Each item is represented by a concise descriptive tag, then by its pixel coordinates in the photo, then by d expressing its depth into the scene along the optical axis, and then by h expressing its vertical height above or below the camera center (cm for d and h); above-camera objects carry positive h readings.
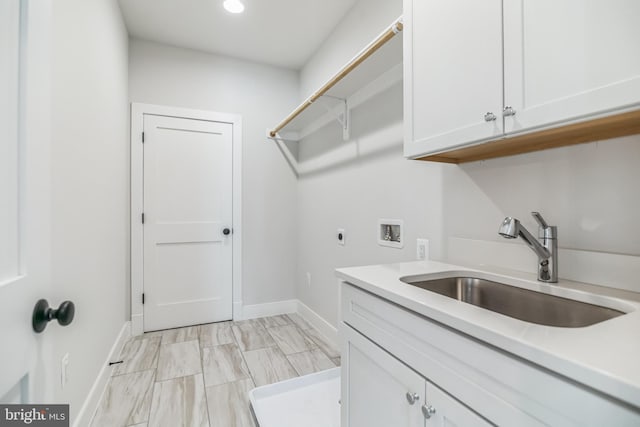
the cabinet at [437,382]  52 -39
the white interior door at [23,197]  51 +4
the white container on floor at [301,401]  157 -107
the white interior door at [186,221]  272 -5
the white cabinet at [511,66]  68 +42
